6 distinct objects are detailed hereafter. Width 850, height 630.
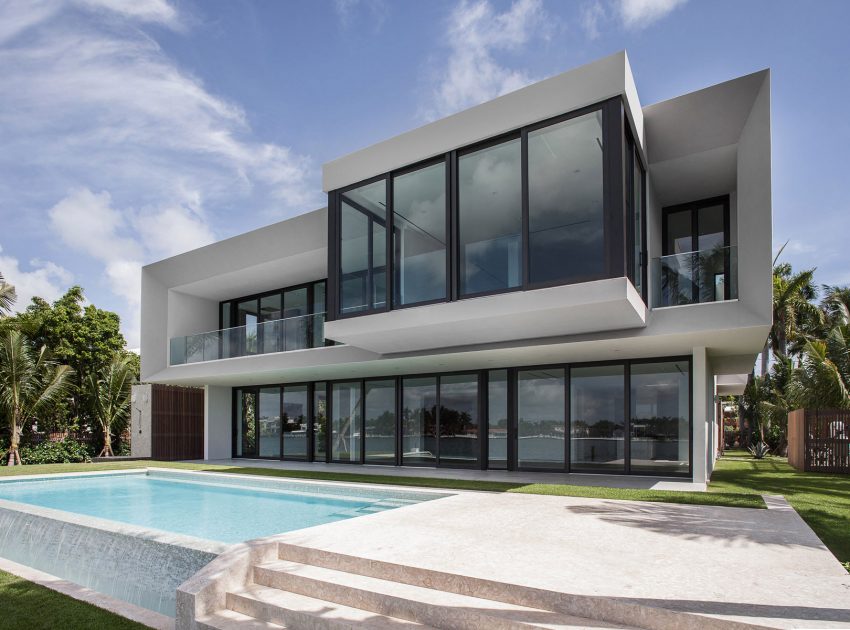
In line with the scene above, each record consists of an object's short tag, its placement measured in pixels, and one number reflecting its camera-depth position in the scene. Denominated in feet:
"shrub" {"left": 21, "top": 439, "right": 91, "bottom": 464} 64.54
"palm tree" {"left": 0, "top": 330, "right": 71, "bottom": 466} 61.41
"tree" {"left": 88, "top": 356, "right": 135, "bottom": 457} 75.15
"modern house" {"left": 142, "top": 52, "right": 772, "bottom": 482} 32.09
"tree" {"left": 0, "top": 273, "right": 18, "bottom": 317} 80.43
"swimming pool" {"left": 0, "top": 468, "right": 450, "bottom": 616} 21.45
